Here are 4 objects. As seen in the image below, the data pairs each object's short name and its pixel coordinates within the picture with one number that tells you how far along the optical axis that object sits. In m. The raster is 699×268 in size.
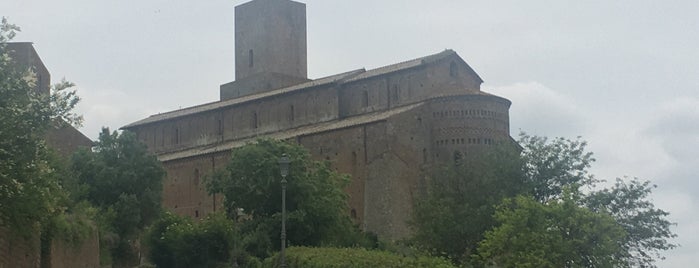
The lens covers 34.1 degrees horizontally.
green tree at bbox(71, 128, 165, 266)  51.59
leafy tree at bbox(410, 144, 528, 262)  45.44
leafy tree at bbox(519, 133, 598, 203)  46.31
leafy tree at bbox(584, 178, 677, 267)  44.72
